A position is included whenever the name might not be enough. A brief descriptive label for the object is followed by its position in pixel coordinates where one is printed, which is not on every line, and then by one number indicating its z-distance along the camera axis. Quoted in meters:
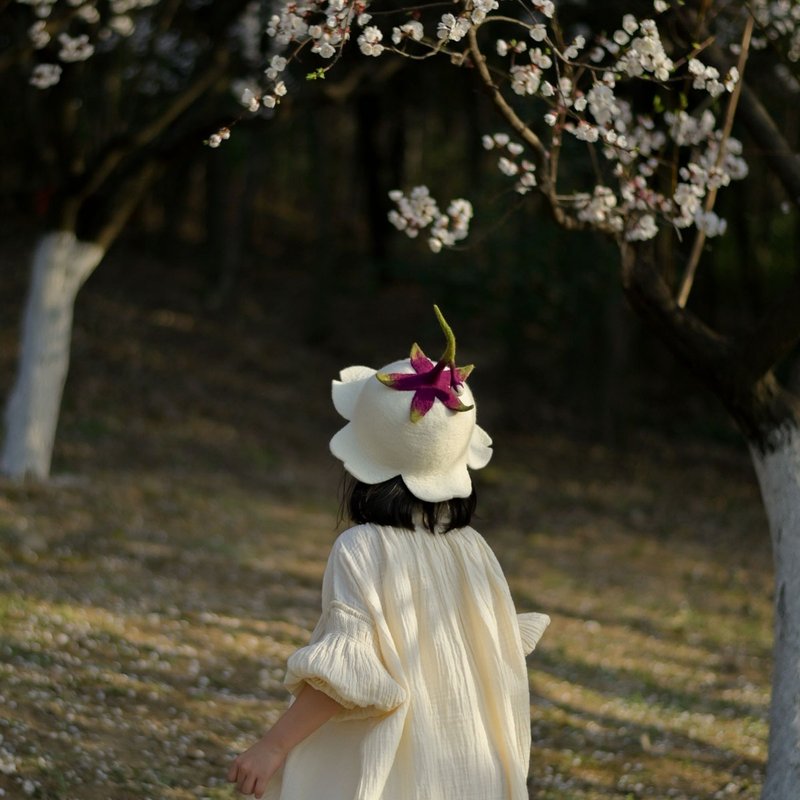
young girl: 2.68
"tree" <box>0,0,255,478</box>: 8.53
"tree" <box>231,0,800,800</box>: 3.94
